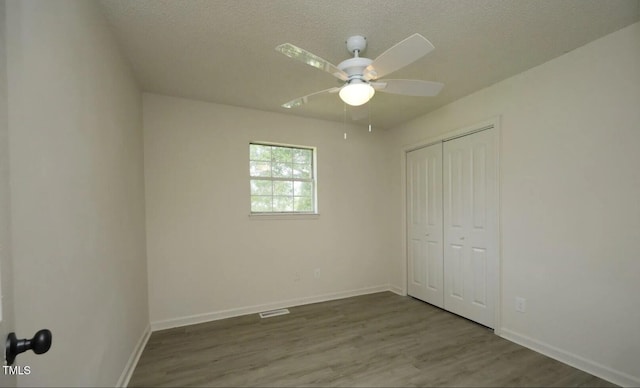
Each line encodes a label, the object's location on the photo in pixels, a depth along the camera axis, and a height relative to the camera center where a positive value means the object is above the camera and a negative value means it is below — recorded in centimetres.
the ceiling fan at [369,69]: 144 +76
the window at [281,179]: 339 +15
